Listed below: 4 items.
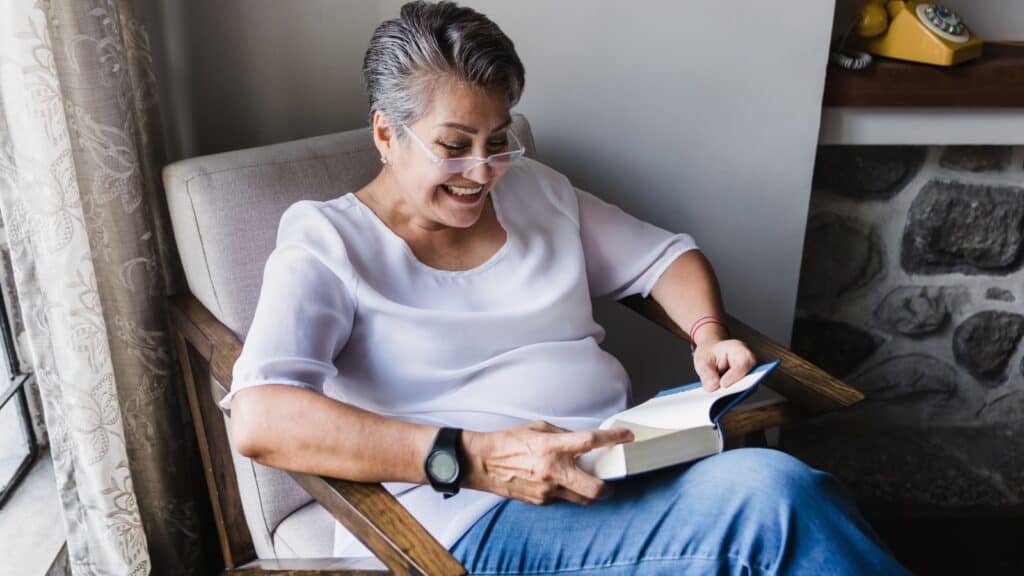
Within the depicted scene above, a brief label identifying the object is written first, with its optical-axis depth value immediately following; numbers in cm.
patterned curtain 144
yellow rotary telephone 211
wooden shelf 210
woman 136
